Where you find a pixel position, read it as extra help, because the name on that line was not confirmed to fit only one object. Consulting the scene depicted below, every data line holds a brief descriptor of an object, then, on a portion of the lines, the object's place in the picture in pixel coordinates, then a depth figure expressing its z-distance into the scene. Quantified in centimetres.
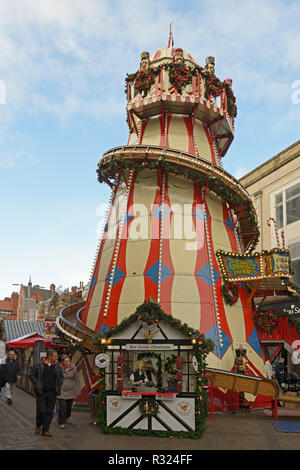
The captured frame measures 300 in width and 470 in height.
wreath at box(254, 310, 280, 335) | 2033
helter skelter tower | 1820
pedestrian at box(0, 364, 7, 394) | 1483
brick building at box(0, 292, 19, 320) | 9529
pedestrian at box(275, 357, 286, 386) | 1872
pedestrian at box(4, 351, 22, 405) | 1480
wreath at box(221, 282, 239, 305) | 1866
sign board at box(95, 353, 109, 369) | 1252
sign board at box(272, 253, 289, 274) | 1781
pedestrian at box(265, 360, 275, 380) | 1895
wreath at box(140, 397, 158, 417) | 1159
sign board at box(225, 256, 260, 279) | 1850
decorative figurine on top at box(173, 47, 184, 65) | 2227
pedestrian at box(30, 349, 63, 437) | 1088
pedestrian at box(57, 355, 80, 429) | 1241
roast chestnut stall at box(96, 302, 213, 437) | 1157
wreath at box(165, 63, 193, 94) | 2184
